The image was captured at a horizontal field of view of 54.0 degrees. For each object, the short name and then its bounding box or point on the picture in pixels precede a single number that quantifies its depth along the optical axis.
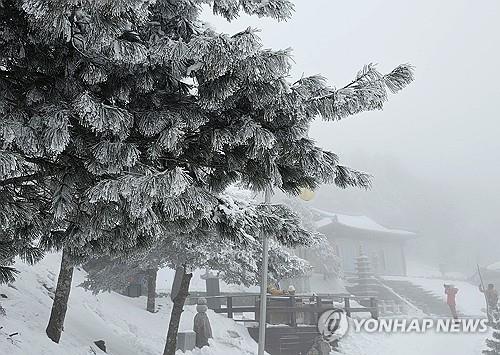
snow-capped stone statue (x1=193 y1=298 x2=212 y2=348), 13.87
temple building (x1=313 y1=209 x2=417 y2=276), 36.66
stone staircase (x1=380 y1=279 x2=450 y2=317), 27.82
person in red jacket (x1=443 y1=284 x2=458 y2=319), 22.41
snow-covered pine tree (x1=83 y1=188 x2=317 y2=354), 10.73
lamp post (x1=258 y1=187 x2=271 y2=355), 9.00
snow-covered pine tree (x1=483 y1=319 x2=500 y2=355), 15.89
